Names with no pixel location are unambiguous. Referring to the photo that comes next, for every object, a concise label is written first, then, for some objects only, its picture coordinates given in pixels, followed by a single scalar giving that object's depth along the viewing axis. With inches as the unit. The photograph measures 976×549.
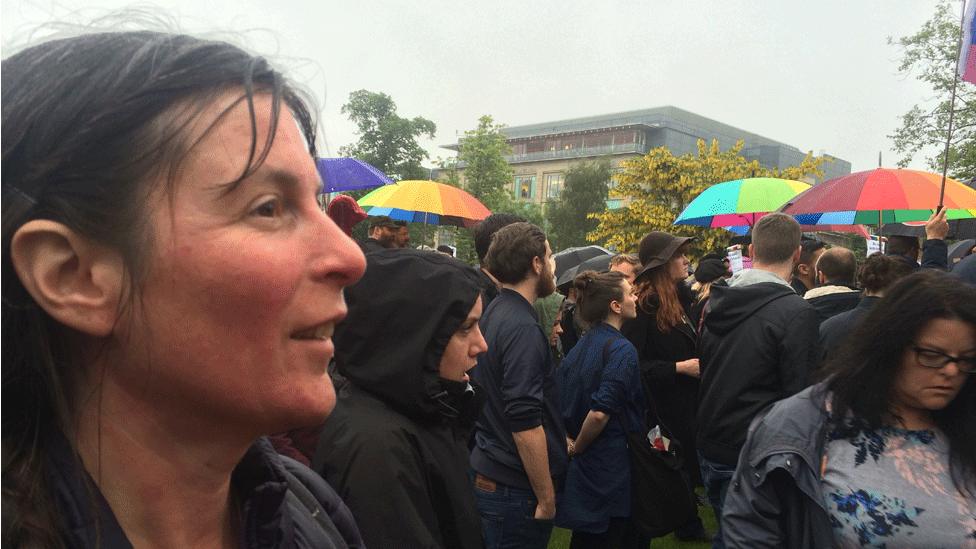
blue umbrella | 262.5
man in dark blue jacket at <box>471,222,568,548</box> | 132.1
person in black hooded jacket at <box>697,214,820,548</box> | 142.3
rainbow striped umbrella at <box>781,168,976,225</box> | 218.4
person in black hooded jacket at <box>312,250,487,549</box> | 71.9
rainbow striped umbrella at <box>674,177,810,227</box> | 295.0
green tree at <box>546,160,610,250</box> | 2129.7
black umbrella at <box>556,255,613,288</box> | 289.7
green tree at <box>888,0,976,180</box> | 820.6
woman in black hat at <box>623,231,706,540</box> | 198.2
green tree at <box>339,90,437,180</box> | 2096.5
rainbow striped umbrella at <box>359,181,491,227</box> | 317.7
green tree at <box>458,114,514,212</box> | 1953.7
